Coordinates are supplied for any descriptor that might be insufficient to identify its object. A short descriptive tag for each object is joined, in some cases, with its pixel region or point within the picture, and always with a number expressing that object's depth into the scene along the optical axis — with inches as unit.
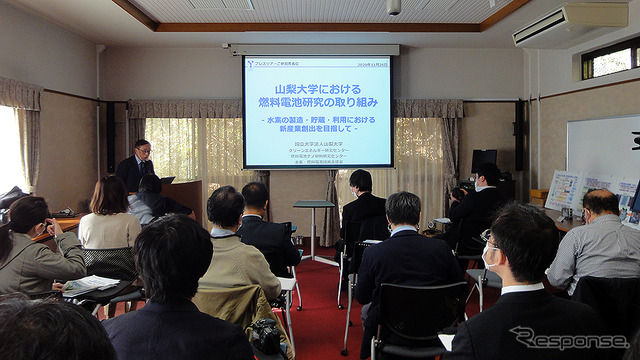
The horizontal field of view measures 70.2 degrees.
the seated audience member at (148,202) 156.6
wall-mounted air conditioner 158.7
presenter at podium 208.5
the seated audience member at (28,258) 90.0
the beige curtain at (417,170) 256.4
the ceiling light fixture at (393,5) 148.6
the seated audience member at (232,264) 77.4
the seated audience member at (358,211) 154.6
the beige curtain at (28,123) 171.3
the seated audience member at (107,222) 121.2
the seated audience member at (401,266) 86.3
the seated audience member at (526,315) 48.5
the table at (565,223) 153.6
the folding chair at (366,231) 151.4
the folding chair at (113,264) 109.2
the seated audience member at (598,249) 95.0
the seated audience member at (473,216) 158.7
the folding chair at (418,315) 80.7
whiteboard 170.7
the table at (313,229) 205.3
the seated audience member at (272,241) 110.8
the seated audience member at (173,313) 44.3
